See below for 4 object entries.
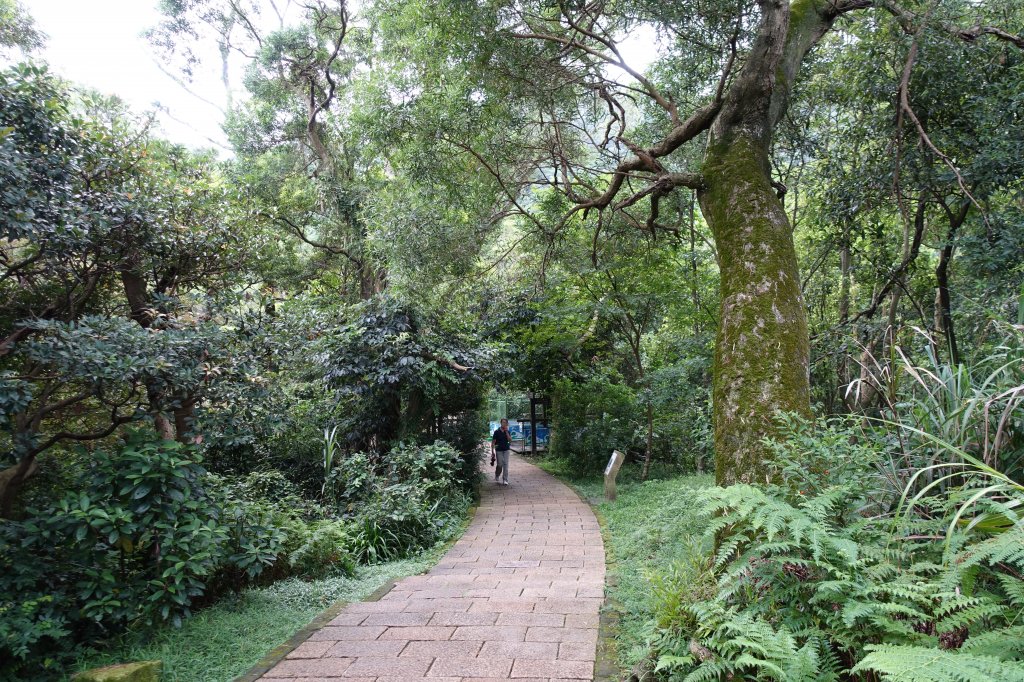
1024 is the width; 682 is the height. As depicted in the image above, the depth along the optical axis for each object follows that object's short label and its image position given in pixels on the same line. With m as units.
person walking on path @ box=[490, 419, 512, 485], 11.37
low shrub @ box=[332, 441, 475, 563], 6.29
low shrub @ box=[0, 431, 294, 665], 3.20
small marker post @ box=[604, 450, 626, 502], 9.41
